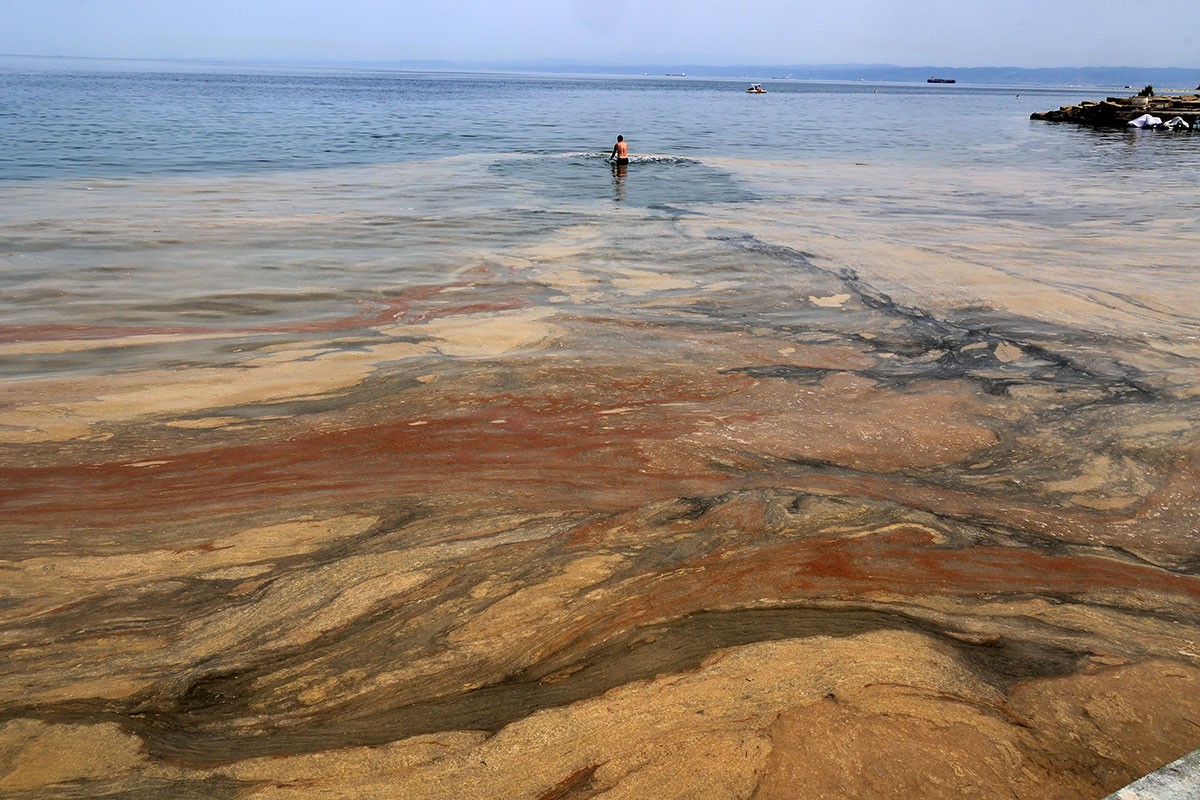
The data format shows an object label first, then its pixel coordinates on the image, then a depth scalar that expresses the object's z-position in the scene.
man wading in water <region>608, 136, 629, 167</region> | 21.52
